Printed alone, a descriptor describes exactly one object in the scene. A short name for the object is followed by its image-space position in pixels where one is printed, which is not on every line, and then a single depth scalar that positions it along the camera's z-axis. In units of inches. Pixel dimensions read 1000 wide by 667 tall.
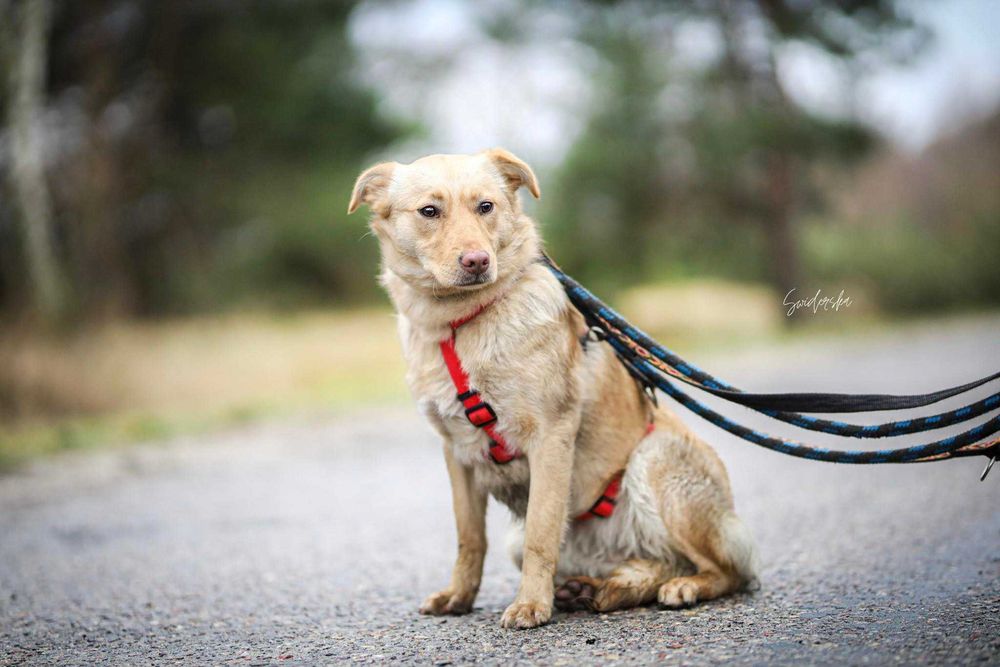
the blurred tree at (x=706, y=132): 671.8
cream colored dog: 119.9
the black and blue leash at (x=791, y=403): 108.1
